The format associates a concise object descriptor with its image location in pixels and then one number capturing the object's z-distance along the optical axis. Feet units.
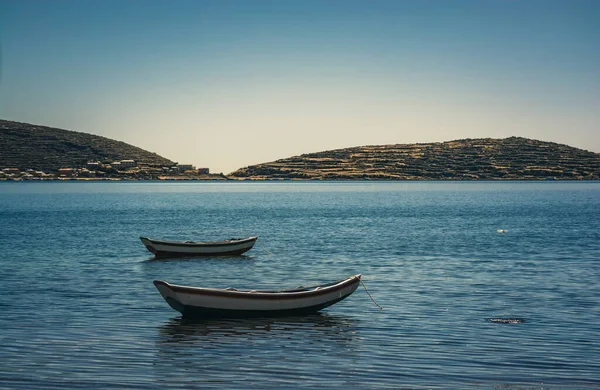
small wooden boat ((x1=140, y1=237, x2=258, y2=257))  170.60
